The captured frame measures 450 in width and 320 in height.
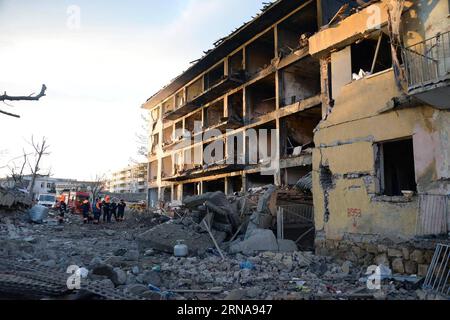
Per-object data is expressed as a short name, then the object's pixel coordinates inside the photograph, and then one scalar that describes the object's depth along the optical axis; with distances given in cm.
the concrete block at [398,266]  822
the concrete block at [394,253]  835
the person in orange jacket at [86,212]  2166
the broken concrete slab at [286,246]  1101
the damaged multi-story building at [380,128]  802
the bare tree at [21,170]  3929
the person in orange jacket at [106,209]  2272
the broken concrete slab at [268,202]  1273
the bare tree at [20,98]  459
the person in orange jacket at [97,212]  2181
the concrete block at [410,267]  795
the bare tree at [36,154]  4294
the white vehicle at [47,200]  3223
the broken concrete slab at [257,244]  1080
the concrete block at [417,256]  783
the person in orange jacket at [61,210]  2173
